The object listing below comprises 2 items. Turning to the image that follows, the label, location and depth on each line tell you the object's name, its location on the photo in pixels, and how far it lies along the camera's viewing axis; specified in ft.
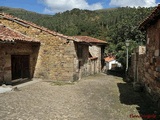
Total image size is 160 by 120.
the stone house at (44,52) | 34.77
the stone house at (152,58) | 20.04
